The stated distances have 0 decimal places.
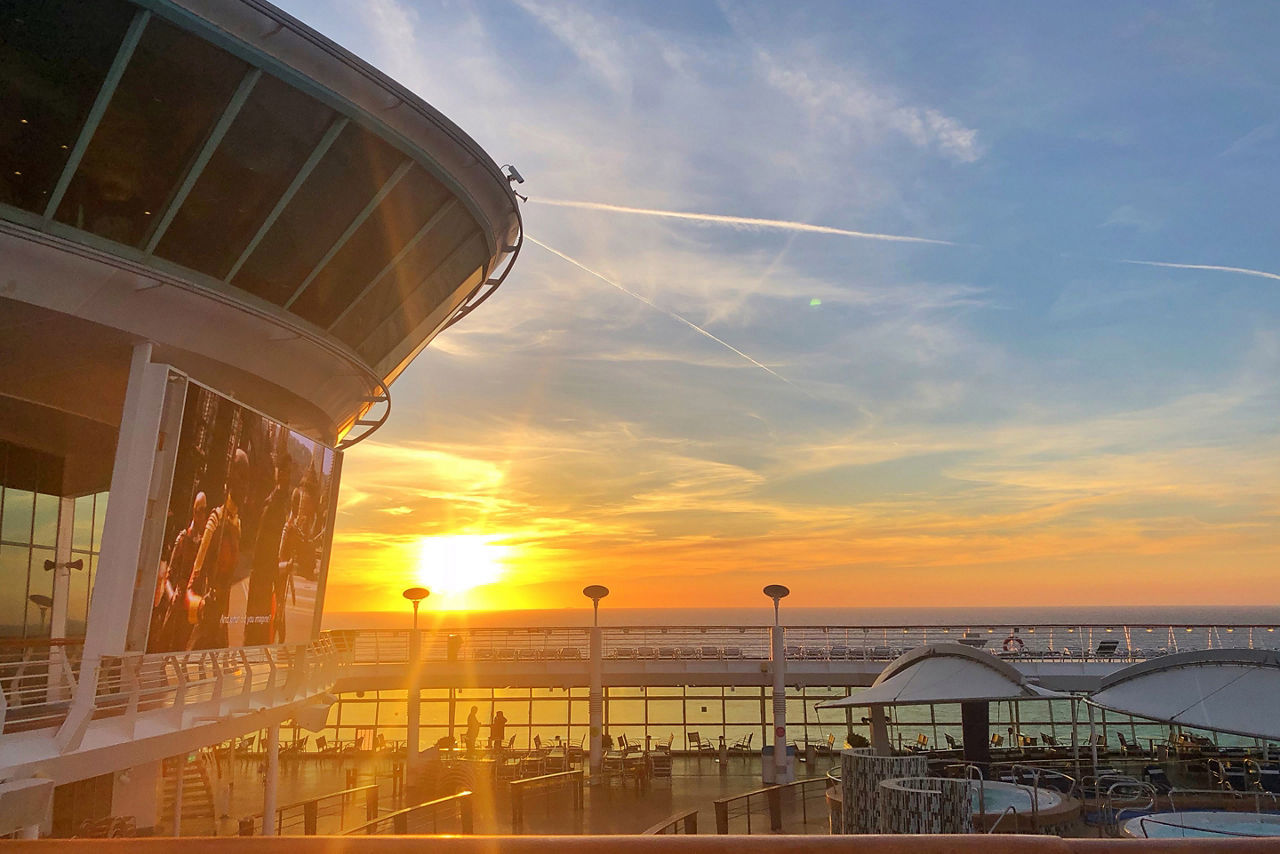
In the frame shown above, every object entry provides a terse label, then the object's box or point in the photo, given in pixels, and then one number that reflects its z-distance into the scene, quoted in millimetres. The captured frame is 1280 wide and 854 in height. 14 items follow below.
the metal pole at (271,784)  18469
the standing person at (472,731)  32562
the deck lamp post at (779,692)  28078
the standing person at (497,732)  31578
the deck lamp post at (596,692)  29127
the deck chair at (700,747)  35156
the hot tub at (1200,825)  13148
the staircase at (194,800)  21203
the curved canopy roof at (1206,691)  15156
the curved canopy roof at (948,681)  17797
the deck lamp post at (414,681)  27594
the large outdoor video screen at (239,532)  14609
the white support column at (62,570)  20797
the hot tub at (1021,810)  15312
